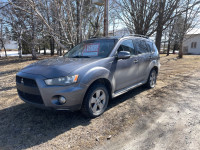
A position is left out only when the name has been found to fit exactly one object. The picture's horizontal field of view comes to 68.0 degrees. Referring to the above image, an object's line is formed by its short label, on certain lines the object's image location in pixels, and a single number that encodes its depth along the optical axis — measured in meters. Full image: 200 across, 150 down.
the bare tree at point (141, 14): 7.78
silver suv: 2.71
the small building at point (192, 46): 31.98
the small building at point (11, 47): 52.66
